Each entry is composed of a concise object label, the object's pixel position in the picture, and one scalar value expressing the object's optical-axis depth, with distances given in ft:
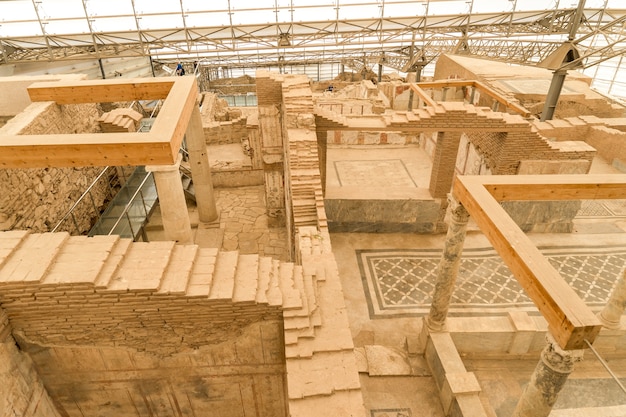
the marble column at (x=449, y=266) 15.02
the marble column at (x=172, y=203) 16.61
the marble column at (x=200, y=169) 24.09
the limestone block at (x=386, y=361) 17.24
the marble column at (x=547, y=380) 9.70
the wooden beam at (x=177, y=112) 15.01
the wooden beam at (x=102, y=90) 21.16
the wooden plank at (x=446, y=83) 38.45
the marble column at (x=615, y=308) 16.94
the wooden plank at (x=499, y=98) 30.66
